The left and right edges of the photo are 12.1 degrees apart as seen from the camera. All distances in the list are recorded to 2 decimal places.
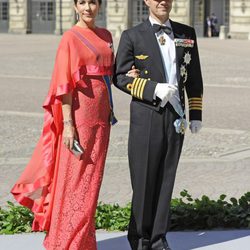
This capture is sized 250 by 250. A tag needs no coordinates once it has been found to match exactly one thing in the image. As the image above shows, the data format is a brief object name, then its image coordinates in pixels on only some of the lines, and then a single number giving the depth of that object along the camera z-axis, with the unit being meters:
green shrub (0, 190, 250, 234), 9.73
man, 7.96
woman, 7.71
